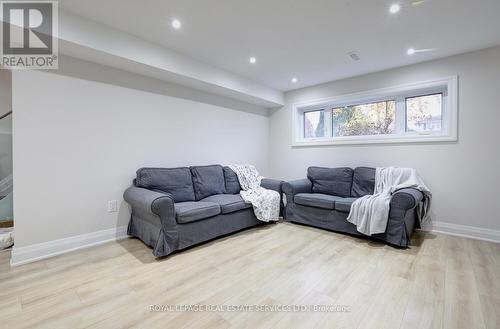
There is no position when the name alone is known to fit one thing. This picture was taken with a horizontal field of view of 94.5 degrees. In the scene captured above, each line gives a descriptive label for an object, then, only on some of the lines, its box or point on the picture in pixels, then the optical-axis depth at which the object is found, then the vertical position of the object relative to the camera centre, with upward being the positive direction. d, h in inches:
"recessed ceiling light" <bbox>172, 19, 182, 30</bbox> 92.1 +56.2
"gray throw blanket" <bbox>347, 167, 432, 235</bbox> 107.1 -18.7
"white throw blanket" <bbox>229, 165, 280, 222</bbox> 131.9 -19.2
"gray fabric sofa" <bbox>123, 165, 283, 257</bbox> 95.0 -20.6
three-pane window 127.0 +30.5
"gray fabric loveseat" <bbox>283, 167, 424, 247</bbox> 104.3 -20.4
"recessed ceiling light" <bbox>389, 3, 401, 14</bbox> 81.6 +55.7
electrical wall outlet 113.7 -21.7
